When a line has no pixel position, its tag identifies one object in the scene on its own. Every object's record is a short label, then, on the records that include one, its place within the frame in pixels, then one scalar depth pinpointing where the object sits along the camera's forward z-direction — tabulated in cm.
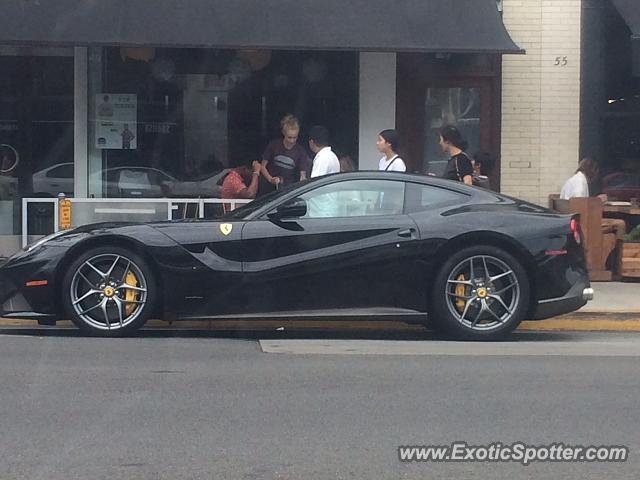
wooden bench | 1305
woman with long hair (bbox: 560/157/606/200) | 1366
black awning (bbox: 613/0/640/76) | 1300
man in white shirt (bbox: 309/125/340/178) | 1210
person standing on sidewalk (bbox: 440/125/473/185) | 1128
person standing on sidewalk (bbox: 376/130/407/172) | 1144
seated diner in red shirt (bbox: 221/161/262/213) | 1370
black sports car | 910
